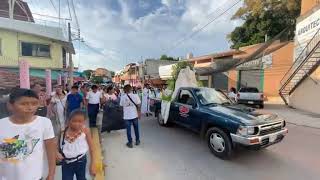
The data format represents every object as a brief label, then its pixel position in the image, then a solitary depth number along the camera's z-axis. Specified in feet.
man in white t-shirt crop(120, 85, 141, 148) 12.12
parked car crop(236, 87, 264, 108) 31.56
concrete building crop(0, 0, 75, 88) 37.75
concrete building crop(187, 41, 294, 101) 42.66
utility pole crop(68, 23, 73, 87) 35.17
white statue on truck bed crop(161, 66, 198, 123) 20.44
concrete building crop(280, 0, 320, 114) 27.68
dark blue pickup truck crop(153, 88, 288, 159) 9.81
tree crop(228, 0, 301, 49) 53.35
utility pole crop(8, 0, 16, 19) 29.93
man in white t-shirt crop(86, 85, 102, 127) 15.71
